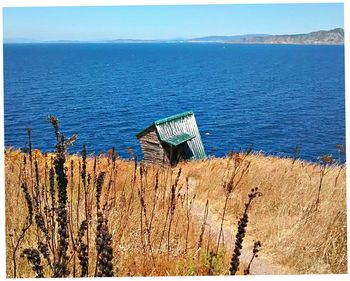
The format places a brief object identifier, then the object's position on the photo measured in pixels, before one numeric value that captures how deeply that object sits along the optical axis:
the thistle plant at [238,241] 2.13
